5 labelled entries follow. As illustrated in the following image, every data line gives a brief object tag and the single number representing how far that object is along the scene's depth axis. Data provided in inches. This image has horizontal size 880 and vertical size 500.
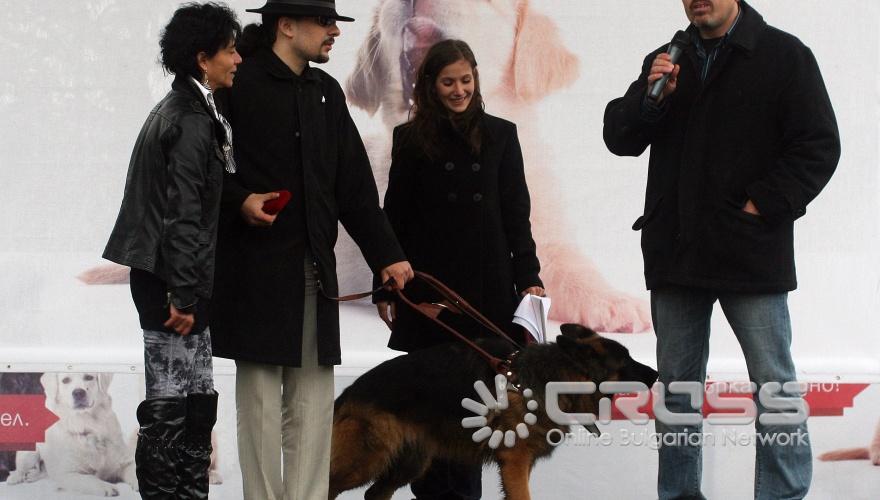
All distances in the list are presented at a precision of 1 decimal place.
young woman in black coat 318.7
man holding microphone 275.4
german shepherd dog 295.7
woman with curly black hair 248.7
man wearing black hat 276.1
